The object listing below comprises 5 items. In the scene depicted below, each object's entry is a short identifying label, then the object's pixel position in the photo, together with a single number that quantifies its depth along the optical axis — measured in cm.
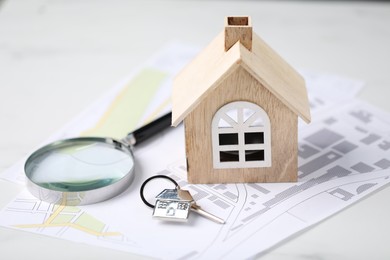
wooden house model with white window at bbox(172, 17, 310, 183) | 66
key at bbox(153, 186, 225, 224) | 66
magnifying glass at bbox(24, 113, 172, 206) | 68
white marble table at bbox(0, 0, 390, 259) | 77
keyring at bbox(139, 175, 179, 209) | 67
